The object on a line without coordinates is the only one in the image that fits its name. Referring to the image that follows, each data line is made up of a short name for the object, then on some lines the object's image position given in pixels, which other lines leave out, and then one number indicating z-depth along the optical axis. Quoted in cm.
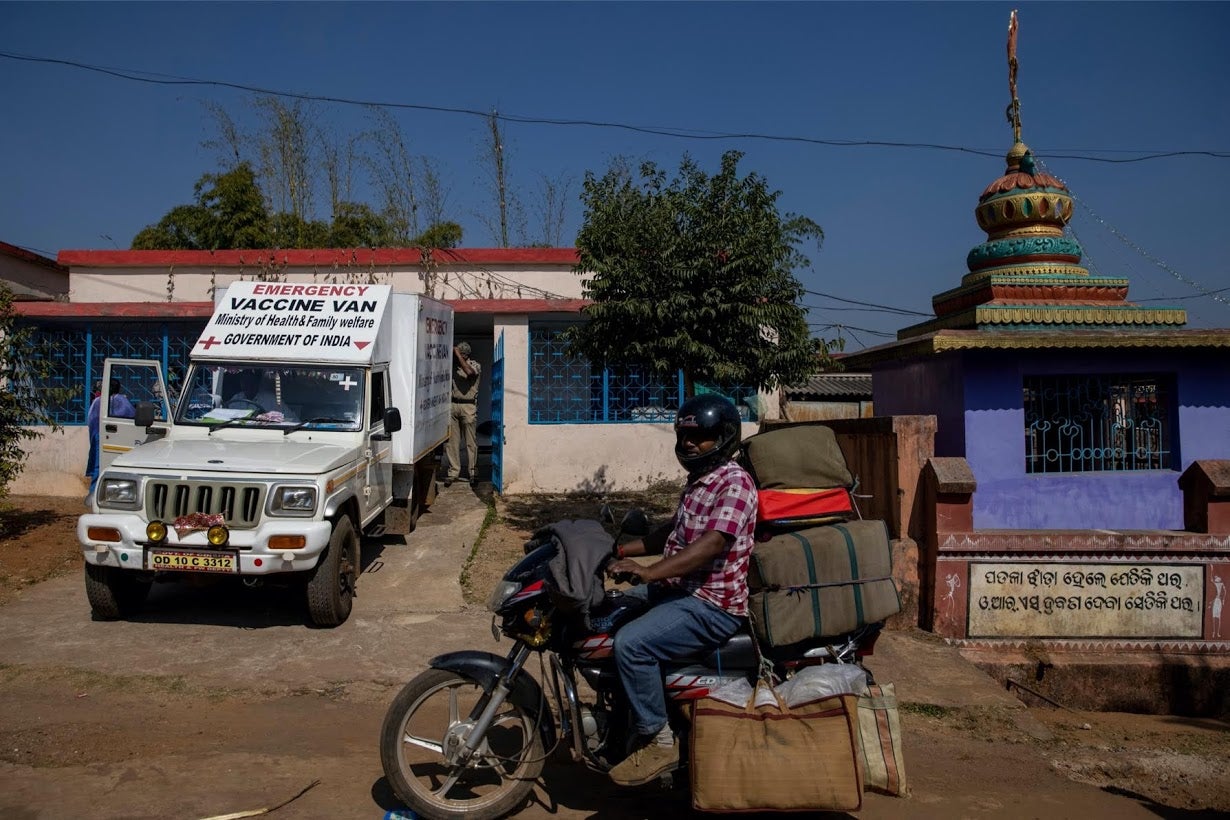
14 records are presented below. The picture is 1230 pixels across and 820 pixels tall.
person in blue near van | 1053
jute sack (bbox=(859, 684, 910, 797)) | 343
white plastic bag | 345
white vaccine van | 608
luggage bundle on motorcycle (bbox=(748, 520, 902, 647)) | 367
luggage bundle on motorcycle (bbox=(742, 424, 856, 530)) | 394
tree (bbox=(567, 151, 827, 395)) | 779
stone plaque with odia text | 695
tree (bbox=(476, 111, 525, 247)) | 2558
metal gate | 1227
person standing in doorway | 1284
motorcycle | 356
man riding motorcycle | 347
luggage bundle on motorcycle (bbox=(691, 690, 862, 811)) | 328
